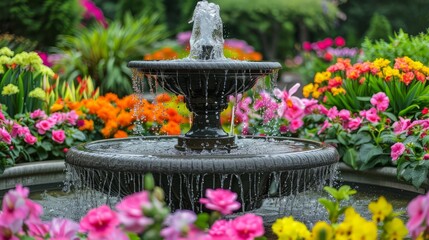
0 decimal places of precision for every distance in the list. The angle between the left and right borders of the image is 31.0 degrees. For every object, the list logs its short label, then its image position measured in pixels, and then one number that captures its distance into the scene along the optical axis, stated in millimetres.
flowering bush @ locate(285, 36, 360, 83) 13617
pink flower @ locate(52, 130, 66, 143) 6883
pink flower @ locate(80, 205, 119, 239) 2154
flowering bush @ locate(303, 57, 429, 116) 6848
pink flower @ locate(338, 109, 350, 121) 6828
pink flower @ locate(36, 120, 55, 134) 6832
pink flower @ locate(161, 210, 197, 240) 1775
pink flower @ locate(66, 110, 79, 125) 7246
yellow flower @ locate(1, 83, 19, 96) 6789
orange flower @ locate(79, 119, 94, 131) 7469
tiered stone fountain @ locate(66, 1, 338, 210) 4602
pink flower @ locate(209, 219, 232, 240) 2309
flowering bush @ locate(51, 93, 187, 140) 7525
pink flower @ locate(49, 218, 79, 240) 2346
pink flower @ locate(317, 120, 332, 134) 6914
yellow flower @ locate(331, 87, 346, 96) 7238
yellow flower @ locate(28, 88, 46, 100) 7035
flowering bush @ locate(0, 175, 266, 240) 1827
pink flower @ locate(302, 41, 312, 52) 16553
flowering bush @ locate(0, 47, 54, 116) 7172
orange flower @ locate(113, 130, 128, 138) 7512
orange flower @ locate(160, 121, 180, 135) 7566
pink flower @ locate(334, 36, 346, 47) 14483
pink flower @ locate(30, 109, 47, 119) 6996
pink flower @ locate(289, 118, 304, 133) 7238
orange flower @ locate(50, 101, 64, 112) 7469
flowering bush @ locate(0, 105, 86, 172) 6355
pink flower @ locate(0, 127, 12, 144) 5878
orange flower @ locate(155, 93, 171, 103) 7682
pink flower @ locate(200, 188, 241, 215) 2172
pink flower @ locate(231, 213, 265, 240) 2270
